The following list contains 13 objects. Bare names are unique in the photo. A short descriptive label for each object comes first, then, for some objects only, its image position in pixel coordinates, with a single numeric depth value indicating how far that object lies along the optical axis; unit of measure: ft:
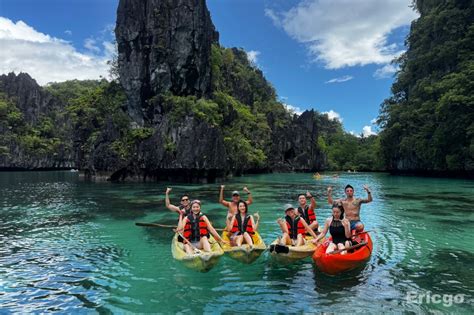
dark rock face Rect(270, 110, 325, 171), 259.80
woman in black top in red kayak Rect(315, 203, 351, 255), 28.22
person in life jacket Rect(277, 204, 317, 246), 30.49
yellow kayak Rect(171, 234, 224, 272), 26.50
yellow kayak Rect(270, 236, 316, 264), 28.12
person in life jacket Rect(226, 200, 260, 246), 31.27
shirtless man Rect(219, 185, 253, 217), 33.27
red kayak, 25.98
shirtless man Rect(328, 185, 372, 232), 31.89
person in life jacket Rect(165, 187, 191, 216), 33.53
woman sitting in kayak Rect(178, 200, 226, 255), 29.58
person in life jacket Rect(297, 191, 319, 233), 34.09
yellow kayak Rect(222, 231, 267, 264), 28.48
